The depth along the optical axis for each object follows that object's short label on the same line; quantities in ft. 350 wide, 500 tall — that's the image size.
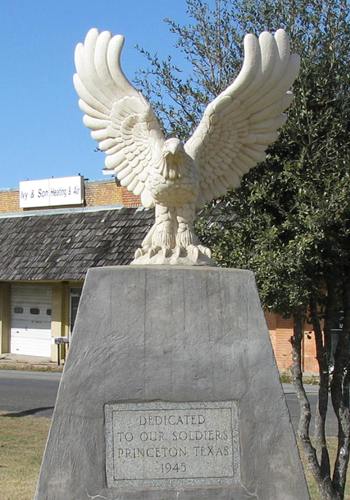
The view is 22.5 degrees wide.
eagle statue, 20.56
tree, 23.75
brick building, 71.41
